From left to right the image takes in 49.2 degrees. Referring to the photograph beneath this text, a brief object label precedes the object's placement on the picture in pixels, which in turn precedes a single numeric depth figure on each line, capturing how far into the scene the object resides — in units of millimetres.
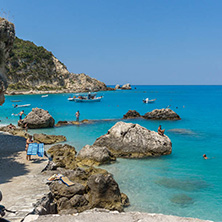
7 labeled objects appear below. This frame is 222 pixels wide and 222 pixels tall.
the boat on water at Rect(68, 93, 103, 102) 81688
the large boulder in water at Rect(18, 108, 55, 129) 33000
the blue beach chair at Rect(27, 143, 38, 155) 16084
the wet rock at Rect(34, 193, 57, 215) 9854
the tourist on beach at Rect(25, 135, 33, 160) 16528
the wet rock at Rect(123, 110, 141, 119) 45300
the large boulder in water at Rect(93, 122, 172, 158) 21422
